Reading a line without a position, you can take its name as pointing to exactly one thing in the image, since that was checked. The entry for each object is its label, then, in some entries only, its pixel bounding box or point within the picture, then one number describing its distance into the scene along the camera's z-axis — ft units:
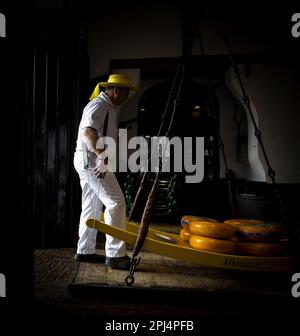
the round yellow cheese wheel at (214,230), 9.02
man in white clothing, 10.34
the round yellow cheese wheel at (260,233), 9.29
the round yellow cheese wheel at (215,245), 8.91
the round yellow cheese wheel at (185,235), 10.31
